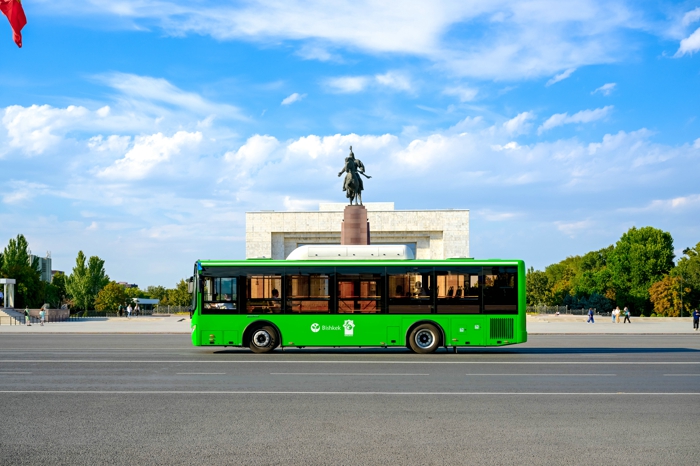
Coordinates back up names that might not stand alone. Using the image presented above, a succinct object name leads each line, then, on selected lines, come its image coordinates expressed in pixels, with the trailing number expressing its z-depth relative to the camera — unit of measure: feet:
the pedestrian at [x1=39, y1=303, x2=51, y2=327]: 140.36
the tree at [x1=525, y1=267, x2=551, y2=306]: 269.64
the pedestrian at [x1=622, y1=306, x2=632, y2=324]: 159.33
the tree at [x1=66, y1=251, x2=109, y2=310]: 254.88
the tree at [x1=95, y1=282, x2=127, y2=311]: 257.14
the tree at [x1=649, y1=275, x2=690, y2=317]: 231.71
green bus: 61.00
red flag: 54.80
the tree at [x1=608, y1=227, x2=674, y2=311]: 255.09
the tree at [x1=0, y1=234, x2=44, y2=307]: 222.07
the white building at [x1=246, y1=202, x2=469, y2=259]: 226.58
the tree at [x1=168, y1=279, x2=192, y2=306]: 325.01
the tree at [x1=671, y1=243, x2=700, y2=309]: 240.53
